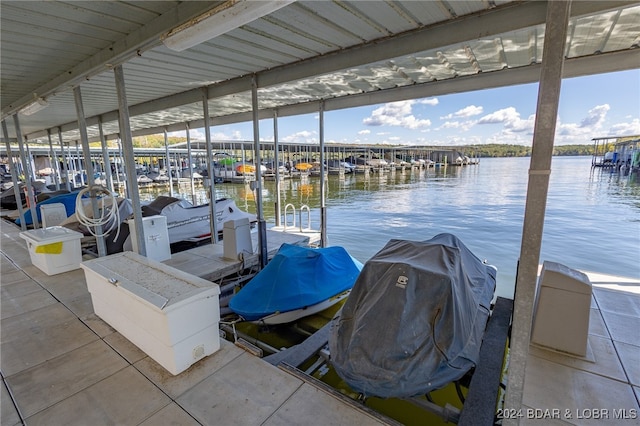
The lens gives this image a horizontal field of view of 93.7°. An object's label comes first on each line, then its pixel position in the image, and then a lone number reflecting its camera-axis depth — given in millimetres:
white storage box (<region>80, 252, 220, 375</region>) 2309
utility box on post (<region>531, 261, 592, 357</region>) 2545
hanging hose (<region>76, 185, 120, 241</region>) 4168
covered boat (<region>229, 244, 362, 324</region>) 3816
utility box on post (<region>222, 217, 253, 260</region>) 5387
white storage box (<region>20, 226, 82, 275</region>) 4371
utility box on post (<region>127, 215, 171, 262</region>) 5191
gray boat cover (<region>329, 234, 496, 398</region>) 2232
